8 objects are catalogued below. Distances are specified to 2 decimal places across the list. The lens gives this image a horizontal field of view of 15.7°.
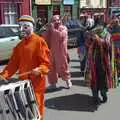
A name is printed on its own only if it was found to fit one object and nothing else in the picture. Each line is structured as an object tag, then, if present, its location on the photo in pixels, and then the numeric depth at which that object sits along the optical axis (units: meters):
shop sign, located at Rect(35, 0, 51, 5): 31.42
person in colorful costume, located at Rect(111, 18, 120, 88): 10.01
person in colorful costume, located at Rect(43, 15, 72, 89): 9.38
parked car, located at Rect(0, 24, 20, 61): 14.35
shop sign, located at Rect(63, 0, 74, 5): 34.65
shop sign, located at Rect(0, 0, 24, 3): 28.23
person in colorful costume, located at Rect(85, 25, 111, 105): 7.89
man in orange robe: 5.38
